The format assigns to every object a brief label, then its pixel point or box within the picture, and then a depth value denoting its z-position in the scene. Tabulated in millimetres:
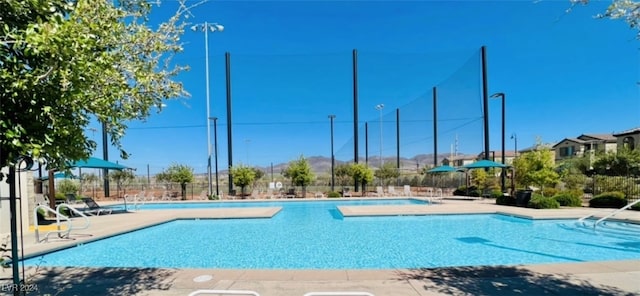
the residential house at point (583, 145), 38478
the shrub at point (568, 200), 13039
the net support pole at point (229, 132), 22302
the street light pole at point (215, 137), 24273
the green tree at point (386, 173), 27188
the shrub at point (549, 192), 14562
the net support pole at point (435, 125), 29114
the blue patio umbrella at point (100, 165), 12004
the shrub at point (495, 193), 17195
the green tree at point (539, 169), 13891
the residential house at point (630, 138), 31550
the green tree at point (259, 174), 31088
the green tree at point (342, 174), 28962
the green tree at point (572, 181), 18880
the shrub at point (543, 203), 12414
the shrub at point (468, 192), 20000
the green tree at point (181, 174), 21328
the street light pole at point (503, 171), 18734
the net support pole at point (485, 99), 21453
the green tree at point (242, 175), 21109
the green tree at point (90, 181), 25133
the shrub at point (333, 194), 21014
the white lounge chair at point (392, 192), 21578
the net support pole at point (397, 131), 34844
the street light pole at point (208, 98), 21109
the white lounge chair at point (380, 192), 21375
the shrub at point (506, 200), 14005
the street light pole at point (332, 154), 25250
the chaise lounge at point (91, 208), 12705
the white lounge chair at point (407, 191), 20641
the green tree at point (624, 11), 3236
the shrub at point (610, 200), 11992
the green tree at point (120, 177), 25391
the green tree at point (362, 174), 21878
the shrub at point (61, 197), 17022
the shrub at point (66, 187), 22703
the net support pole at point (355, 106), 23047
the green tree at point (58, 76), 2068
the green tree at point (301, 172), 21453
